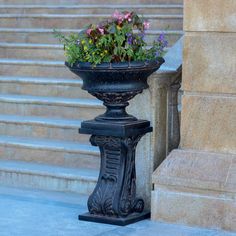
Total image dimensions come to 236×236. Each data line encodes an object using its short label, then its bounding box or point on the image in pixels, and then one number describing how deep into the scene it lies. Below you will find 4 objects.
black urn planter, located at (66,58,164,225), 8.83
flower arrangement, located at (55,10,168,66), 8.77
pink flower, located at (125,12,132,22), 8.91
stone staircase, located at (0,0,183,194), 10.71
